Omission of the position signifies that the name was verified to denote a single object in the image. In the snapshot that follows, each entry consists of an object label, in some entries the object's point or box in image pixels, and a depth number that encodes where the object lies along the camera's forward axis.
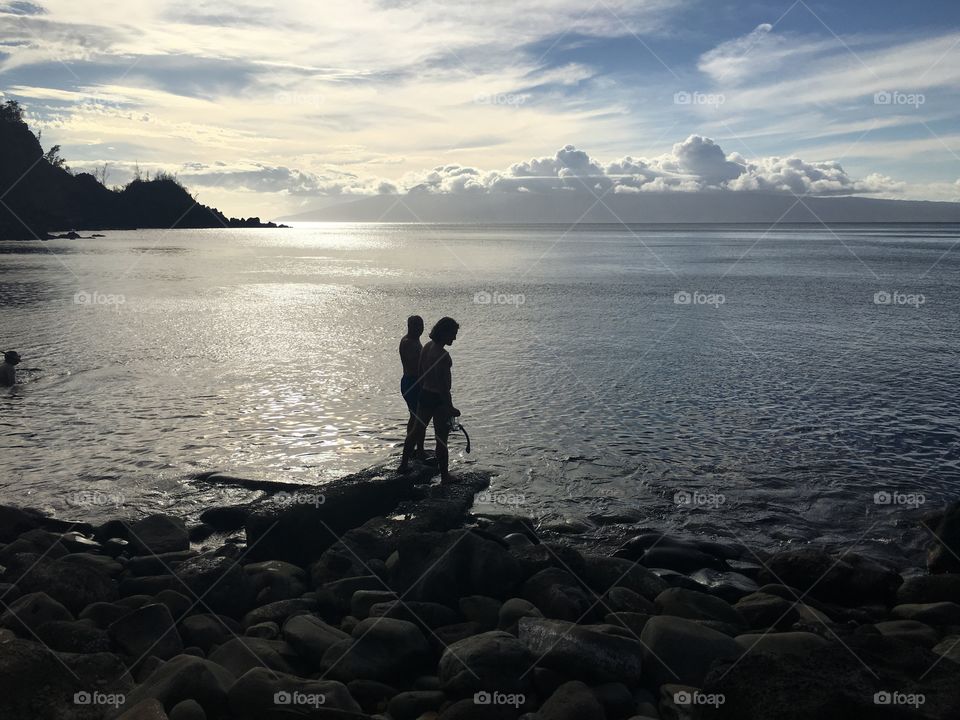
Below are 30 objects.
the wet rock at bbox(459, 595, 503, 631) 8.35
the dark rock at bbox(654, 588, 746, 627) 8.48
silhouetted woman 12.24
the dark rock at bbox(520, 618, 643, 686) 6.98
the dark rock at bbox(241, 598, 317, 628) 8.43
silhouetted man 12.77
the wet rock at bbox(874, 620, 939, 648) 7.92
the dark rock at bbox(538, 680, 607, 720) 6.34
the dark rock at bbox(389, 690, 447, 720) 6.69
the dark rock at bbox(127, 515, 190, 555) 10.30
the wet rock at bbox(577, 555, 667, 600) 9.20
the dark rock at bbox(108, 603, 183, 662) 7.58
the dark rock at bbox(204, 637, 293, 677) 7.20
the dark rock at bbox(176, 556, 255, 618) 8.73
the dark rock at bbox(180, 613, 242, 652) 7.93
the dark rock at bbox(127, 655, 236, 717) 6.38
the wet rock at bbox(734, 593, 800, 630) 8.56
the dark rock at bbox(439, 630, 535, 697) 6.86
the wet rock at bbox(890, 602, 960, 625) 8.48
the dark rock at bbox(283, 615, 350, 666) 7.54
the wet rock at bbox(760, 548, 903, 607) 9.51
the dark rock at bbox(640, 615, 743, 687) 7.23
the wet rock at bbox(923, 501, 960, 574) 10.26
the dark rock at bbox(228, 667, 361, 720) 6.38
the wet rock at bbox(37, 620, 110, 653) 7.48
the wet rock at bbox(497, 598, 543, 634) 8.19
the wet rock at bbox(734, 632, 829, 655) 7.30
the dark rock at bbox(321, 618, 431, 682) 7.20
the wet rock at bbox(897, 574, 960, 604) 9.12
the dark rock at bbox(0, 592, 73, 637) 7.76
